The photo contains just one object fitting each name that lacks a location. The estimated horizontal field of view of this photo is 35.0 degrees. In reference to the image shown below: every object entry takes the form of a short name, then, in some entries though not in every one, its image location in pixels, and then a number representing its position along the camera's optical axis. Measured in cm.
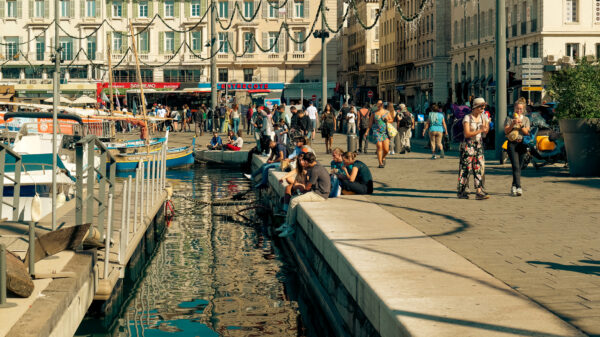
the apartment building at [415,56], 8456
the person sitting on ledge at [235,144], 3459
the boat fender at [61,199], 1677
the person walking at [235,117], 4419
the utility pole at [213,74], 4853
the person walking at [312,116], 3781
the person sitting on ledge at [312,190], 1440
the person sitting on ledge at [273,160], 2202
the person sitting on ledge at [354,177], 1566
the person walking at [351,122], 3130
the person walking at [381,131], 2236
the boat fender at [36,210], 894
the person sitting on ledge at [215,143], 3541
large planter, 1772
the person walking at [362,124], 2953
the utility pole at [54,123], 1043
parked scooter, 1997
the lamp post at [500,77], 2270
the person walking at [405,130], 2880
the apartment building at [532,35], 5641
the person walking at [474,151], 1474
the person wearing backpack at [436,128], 2570
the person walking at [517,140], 1510
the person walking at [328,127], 2961
